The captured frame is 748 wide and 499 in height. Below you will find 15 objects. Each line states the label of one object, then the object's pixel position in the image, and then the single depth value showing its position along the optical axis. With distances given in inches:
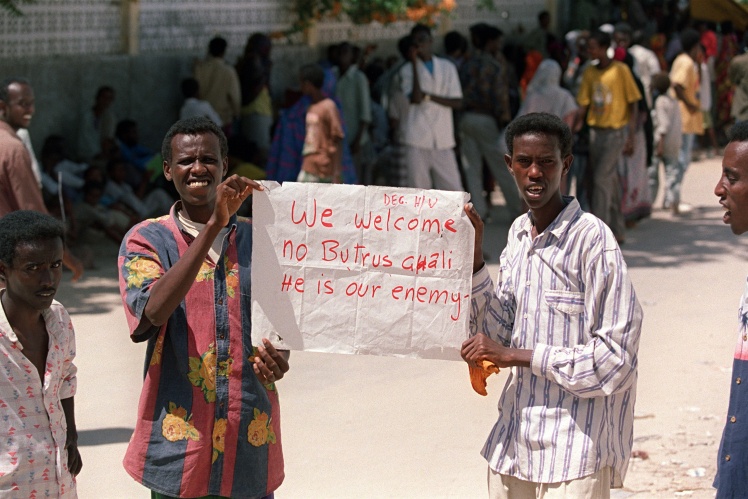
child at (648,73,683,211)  497.7
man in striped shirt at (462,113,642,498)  126.5
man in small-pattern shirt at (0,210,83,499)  132.3
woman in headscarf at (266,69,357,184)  409.4
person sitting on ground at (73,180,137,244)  415.5
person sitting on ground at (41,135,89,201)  415.5
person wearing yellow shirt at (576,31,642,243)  419.5
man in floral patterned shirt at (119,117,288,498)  130.7
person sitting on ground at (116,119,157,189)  446.9
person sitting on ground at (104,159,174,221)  430.9
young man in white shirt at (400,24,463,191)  411.5
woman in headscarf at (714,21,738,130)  738.8
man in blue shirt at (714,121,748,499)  122.5
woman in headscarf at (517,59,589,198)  432.5
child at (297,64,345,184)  380.5
